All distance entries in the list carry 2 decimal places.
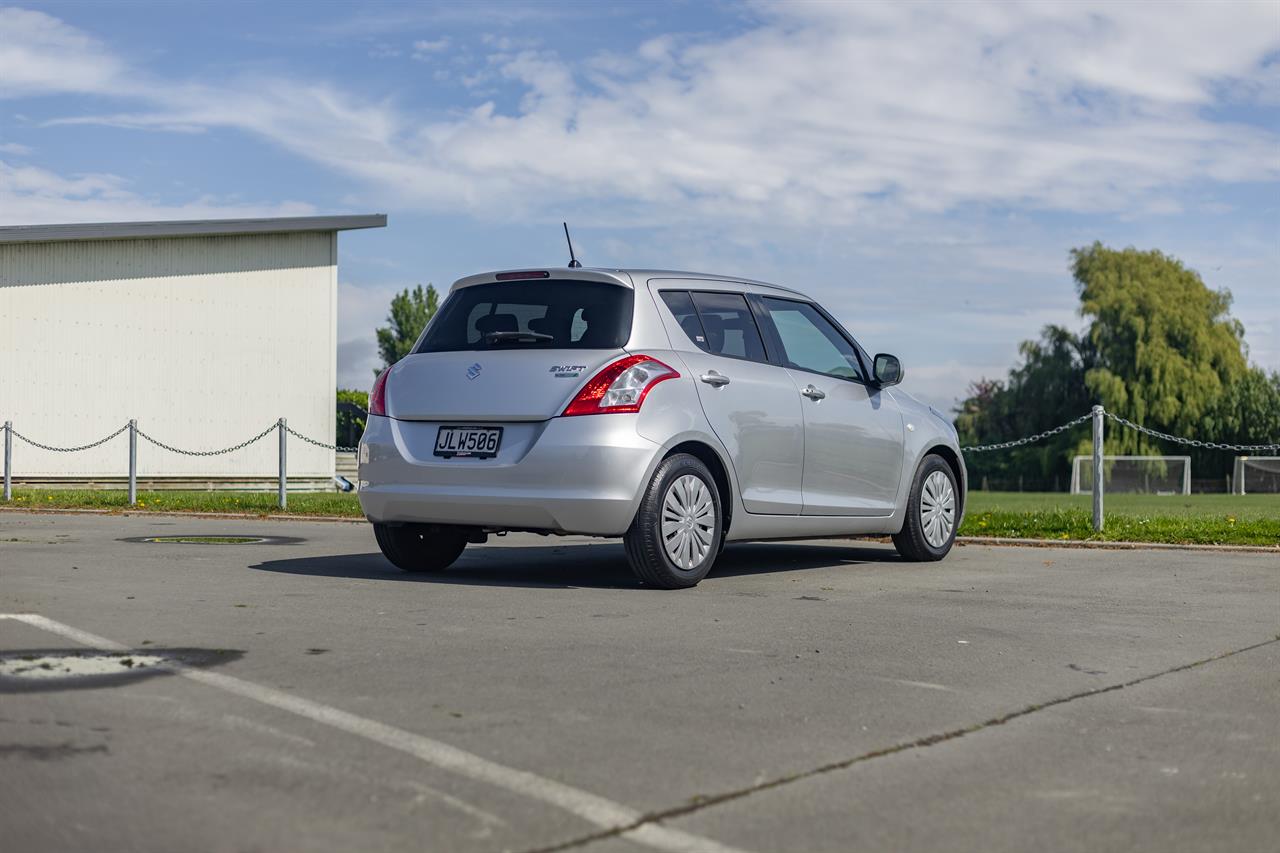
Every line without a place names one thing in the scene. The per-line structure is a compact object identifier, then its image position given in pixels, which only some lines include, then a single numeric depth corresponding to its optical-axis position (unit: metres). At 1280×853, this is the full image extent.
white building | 28.09
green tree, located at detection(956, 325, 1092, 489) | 61.06
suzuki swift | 8.18
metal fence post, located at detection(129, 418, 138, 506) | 19.90
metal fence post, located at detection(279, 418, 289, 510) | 18.38
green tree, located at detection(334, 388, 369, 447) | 53.45
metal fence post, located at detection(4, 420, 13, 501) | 21.75
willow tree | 57.53
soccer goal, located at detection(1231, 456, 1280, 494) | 51.66
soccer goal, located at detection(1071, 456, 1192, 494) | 56.00
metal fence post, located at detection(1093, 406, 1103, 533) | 13.43
